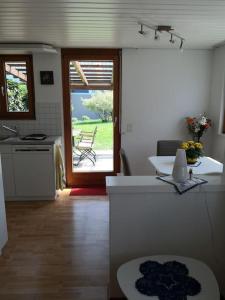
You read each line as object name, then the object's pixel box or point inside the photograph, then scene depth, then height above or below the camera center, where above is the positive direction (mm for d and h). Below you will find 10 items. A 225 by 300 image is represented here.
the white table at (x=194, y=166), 2670 -668
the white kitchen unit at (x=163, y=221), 1783 -796
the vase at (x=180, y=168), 1794 -437
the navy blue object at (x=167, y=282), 1403 -970
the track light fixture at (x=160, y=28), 2713 +759
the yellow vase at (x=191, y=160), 2891 -613
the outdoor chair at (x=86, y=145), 4512 -714
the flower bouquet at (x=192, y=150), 2839 -497
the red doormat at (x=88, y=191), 4230 -1422
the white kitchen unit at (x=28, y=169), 3783 -941
